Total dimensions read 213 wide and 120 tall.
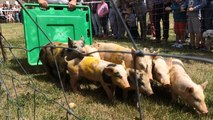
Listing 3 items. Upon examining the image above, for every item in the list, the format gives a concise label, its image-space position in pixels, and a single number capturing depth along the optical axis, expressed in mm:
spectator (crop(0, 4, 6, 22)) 21066
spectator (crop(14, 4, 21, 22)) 20688
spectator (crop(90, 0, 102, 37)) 9969
